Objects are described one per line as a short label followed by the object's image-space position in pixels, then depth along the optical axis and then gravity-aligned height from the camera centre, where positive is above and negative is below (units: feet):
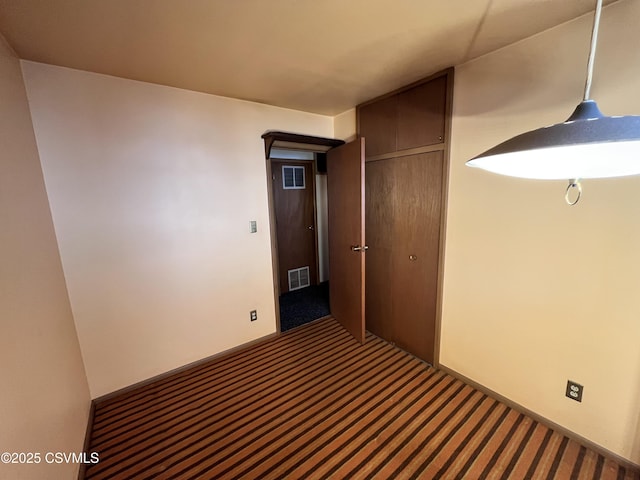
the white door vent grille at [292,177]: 12.25 +1.13
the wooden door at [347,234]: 7.72 -1.07
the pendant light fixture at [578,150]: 1.71 +0.33
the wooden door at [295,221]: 12.29 -0.94
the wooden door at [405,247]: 6.82 -1.37
